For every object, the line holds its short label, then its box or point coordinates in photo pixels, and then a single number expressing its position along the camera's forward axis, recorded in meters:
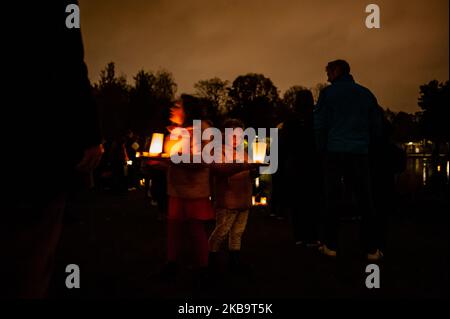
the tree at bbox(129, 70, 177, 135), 67.12
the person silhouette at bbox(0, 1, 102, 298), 1.86
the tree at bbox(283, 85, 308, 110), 88.06
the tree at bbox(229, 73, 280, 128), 76.25
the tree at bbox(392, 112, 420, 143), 69.56
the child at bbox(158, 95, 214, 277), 5.39
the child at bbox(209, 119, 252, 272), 5.89
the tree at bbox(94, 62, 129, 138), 67.88
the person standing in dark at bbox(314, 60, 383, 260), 6.50
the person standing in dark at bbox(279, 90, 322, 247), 7.58
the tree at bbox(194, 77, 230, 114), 86.12
